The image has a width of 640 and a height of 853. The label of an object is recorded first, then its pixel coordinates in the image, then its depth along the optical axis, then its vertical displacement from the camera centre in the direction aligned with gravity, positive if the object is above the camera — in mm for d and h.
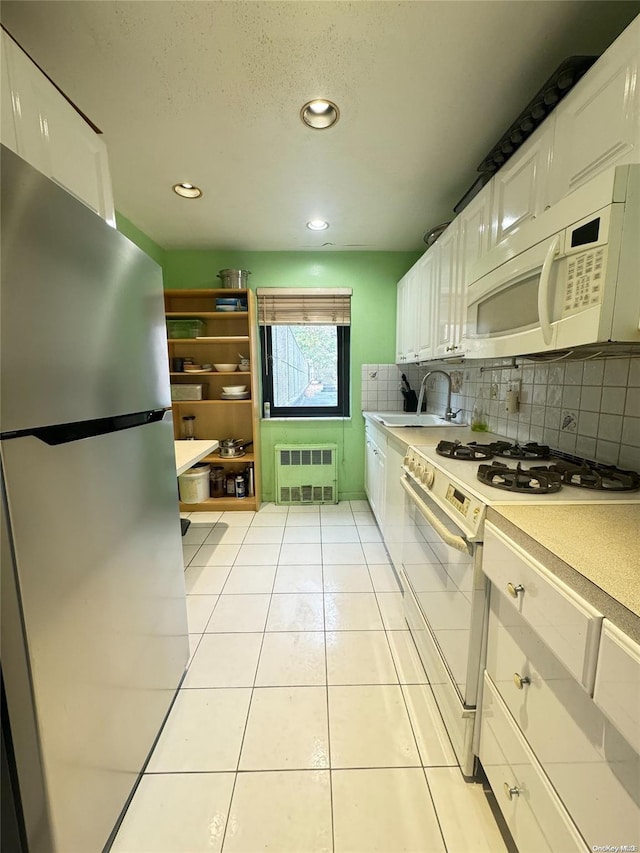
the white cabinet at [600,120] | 854 +734
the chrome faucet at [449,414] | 2594 -256
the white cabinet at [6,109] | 835 +675
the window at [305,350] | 3178 +304
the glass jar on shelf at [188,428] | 3312 -458
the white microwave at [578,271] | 809 +299
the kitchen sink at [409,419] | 2744 -326
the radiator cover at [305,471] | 3277 -873
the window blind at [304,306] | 3146 +698
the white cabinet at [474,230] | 1560 +735
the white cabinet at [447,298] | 1901 +484
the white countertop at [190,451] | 1891 -455
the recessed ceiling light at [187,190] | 2070 +1183
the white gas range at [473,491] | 961 -337
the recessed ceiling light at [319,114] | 1436 +1162
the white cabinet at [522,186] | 1183 +747
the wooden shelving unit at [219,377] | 3084 +38
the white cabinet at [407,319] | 2668 +516
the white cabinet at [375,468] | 2518 -719
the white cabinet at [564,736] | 550 -691
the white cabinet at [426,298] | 2281 +584
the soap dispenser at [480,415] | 2160 -227
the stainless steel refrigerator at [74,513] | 640 -307
